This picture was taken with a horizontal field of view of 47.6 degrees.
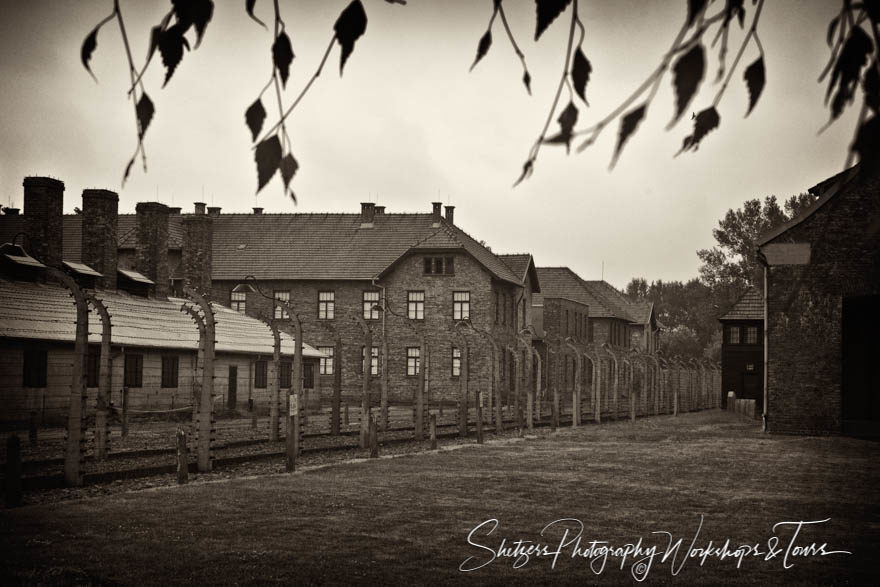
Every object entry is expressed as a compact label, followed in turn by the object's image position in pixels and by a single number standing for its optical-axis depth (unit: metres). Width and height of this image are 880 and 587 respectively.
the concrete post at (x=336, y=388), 22.55
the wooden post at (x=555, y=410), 27.31
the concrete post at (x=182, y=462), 13.35
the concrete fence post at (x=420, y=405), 22.69
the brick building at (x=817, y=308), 24.73
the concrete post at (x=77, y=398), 13.08
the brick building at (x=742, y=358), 55.00
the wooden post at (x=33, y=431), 19.36
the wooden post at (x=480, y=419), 21.81
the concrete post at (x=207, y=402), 15.16
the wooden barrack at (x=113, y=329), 25.02
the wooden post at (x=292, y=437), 15.31
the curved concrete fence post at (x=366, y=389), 19.53
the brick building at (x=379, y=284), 50.66
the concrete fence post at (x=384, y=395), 23.07
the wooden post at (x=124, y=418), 21.45
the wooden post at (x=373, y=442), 17.56
